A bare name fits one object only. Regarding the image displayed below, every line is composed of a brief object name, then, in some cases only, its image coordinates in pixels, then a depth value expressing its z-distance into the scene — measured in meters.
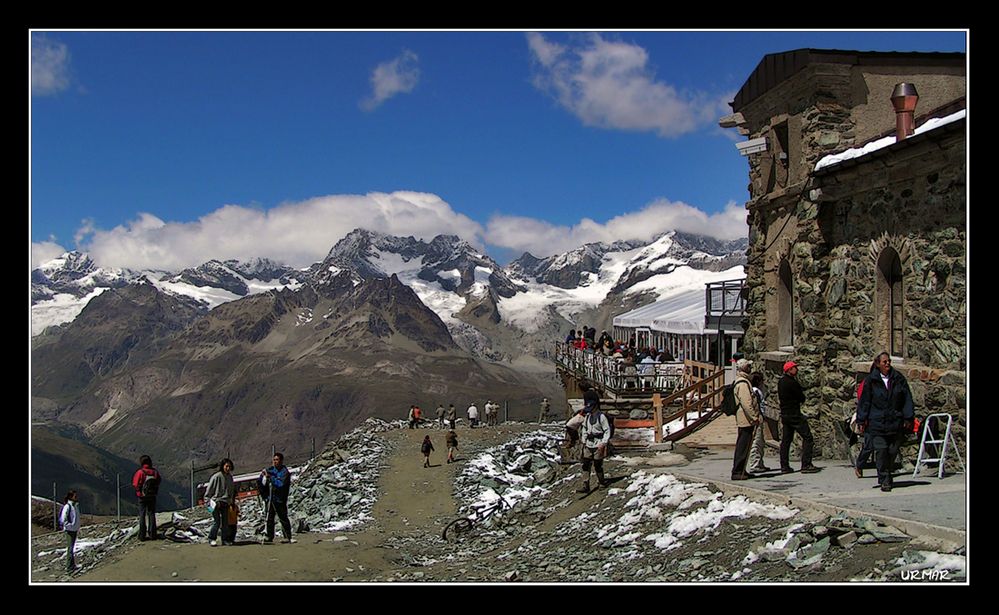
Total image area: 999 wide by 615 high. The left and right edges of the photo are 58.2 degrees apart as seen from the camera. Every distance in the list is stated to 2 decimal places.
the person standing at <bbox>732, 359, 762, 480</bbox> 13.32
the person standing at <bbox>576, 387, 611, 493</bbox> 15.40
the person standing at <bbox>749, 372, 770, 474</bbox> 14.63
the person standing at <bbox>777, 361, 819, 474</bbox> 14.30
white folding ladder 11.97
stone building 12.96
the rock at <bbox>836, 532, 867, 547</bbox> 9.09
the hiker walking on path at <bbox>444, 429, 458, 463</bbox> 32.34
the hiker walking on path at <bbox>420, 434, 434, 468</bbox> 31.58
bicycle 18.17
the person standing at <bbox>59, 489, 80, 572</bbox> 17.06
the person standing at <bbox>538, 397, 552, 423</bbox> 51.28
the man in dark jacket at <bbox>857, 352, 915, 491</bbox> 11.41
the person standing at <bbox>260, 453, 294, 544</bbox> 16.75
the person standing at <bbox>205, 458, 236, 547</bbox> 16.09
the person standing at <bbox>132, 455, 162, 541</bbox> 16.86
